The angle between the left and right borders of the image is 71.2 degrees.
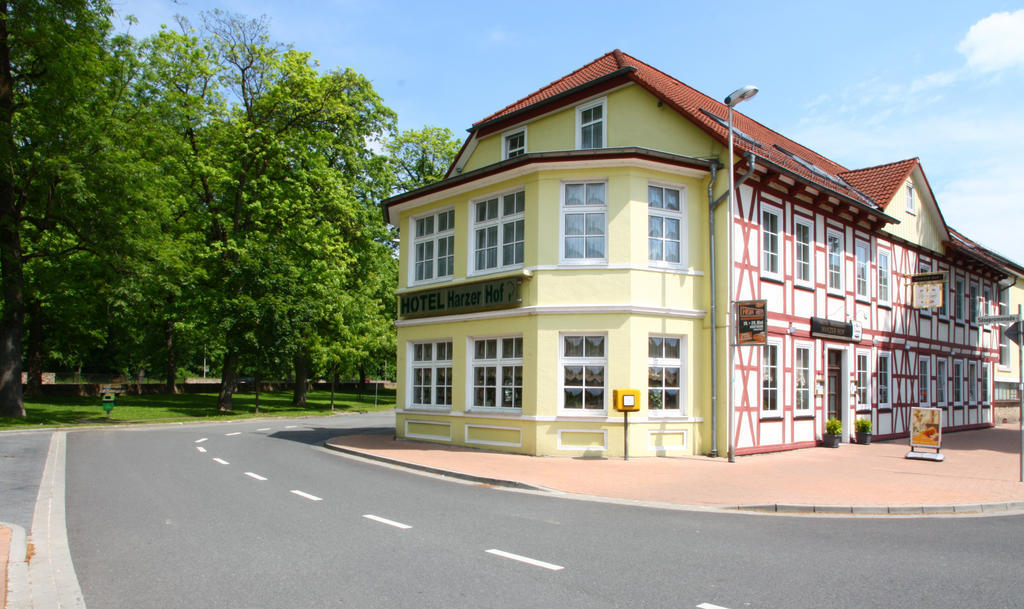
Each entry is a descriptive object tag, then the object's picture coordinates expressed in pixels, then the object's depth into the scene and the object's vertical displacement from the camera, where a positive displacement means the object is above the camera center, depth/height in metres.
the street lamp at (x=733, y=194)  13.37 +3.64
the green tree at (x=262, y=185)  29.17 +7.31
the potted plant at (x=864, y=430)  19.61 -1.89
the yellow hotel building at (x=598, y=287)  15.40 +1.62
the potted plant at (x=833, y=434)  18.67 -1.90
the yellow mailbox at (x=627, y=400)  14.47 -0.81
